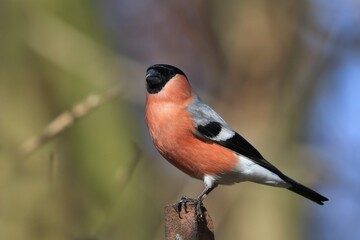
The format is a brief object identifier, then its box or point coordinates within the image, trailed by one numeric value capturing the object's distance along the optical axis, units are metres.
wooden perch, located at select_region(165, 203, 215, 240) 3.67
